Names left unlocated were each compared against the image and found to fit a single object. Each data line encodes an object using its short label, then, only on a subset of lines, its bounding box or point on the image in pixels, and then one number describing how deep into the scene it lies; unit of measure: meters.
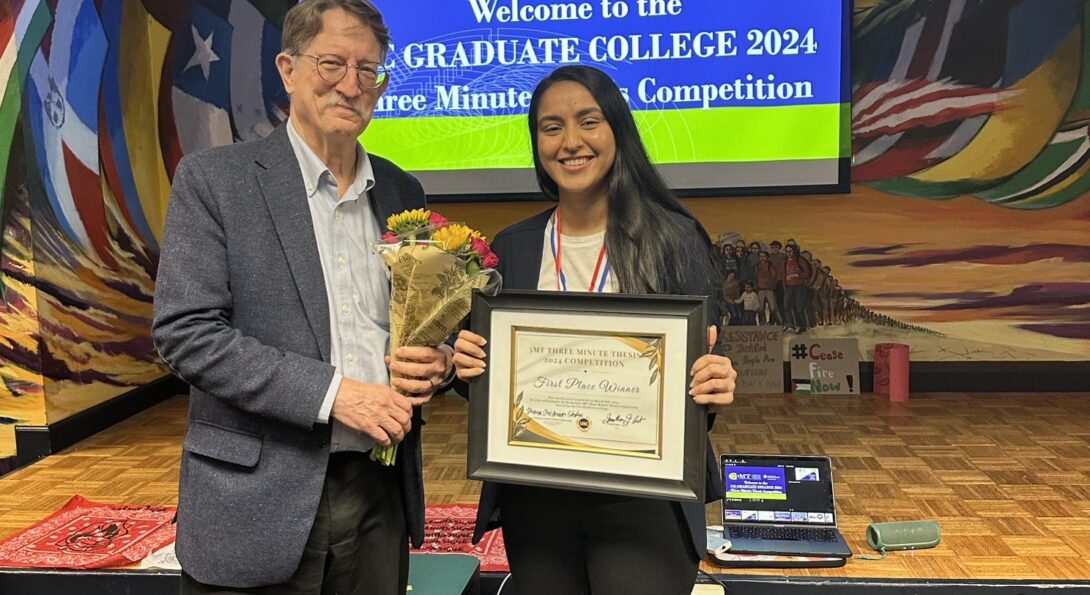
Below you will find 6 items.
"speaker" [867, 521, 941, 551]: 2.79
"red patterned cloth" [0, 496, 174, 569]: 2.77
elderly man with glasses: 1.30
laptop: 2.85
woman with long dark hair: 1.45
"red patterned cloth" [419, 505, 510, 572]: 2.85
